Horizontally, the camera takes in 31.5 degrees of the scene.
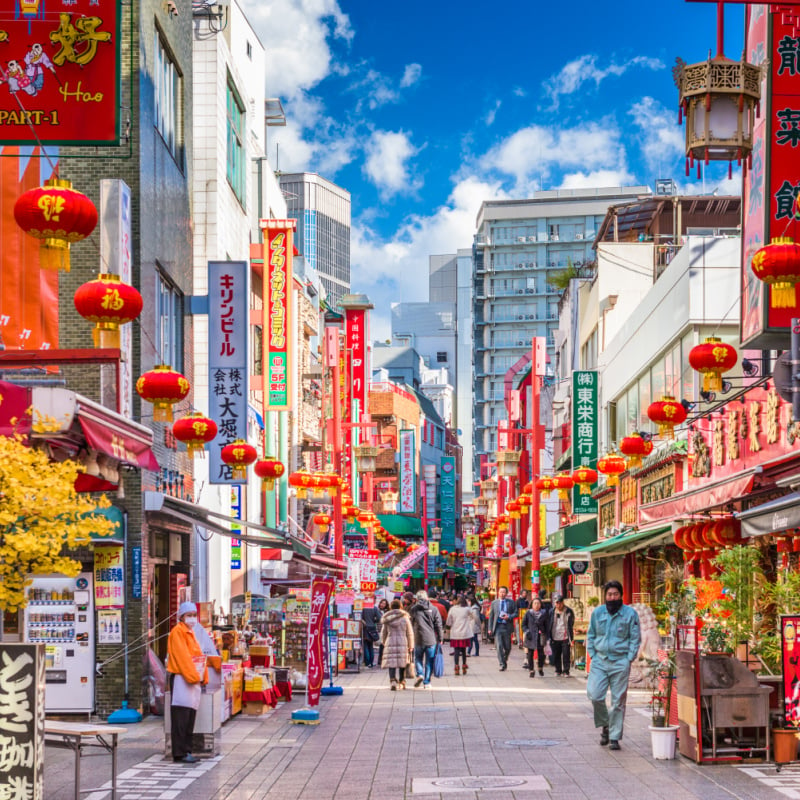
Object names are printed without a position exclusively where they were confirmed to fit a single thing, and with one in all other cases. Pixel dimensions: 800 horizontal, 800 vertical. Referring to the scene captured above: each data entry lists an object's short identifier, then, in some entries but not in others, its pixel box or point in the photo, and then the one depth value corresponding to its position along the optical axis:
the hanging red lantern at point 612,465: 31.16
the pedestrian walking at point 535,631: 31.77
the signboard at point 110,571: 21.49
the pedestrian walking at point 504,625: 33.56
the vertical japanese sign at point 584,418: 43.00
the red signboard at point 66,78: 13.35
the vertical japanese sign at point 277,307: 34.88
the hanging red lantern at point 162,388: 18.41
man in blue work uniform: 16.36
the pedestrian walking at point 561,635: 31.23
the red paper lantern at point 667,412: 23.25
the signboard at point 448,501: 125.62
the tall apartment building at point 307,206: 194.12
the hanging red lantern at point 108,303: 14.74
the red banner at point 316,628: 21.31
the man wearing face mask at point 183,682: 15.77
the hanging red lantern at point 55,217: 12.29
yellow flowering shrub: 10.34
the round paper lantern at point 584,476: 35.81
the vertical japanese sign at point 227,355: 27.09
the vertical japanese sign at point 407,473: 102.88
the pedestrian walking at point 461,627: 32.91
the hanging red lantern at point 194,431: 21.33
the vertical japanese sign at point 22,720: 10.05
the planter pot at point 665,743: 15.22
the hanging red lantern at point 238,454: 25.81
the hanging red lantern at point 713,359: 19.12
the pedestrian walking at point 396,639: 27.16
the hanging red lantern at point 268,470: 30.23
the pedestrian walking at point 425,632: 28.66
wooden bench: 11.97
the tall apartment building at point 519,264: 127.56
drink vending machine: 21.05
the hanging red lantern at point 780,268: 13.69
